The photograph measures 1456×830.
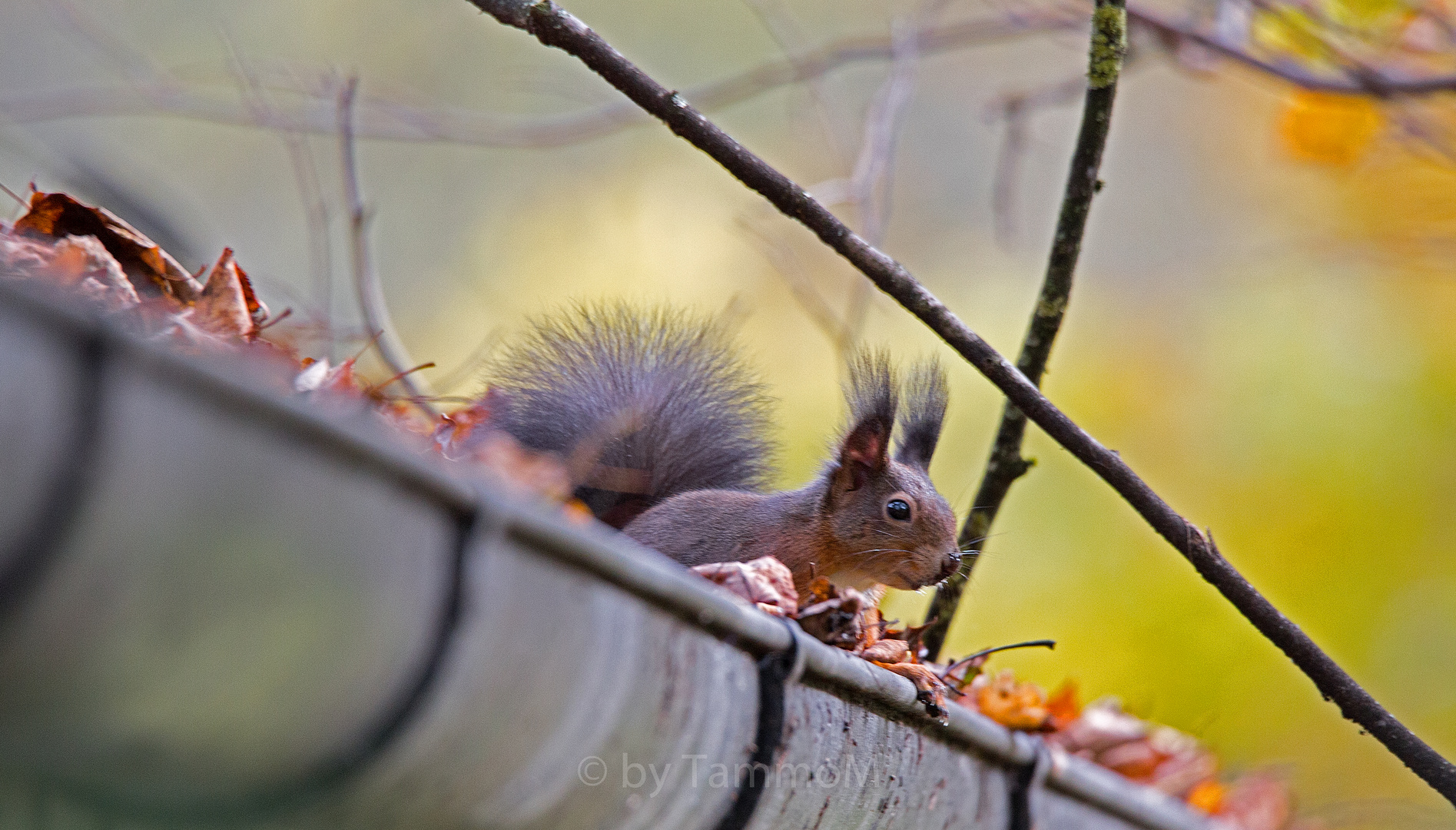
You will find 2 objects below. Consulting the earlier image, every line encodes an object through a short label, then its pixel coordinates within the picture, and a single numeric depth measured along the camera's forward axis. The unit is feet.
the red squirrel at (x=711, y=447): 26.16
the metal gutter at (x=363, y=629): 13.32
